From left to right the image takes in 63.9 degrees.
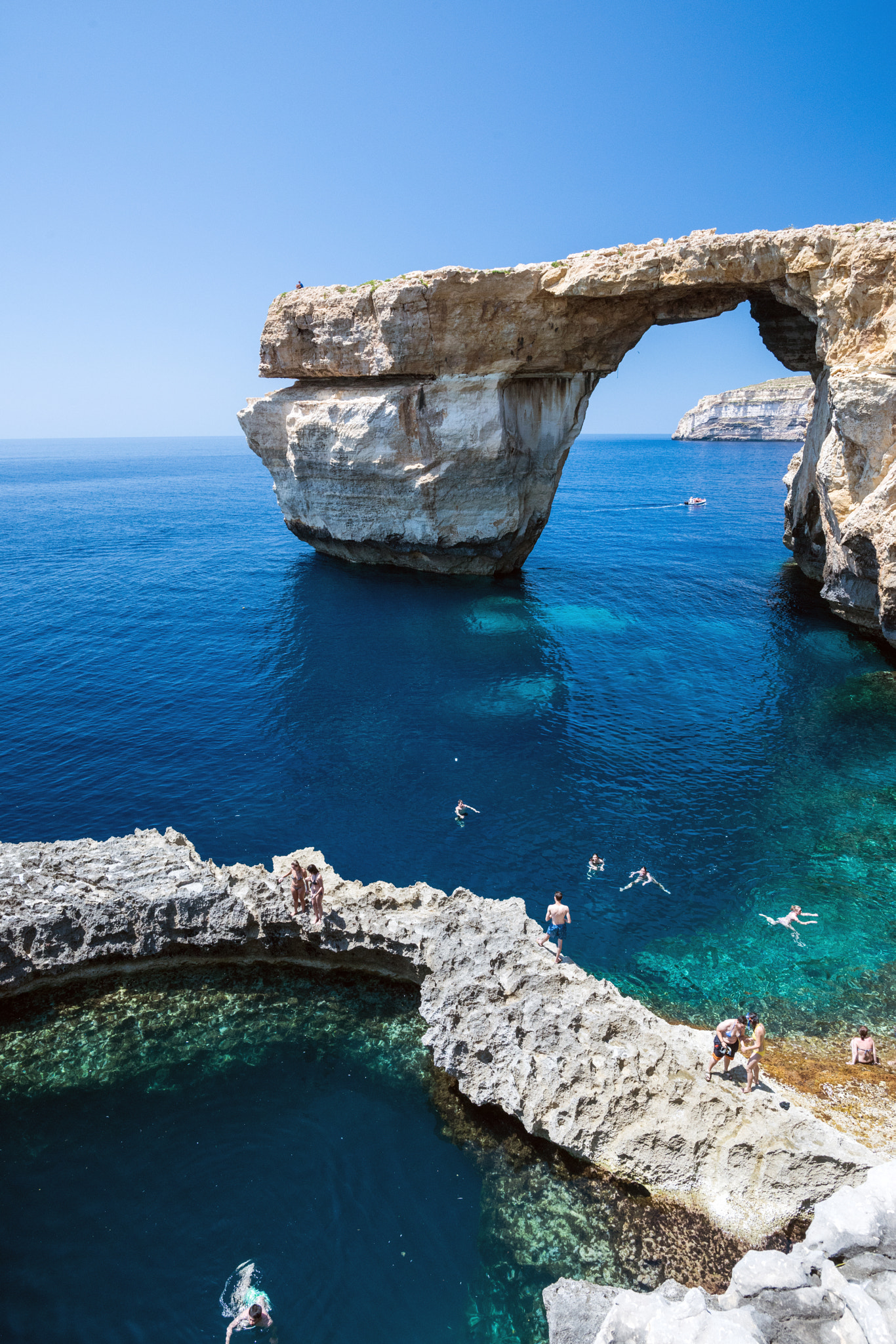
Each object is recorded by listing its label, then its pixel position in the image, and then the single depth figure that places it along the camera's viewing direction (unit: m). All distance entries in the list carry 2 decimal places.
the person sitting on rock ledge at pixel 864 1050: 12.95
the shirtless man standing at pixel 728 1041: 11.72
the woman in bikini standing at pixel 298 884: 15.01
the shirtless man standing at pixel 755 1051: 11.43
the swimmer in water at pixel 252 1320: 9.27
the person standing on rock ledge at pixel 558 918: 14.22
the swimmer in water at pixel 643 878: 18.22
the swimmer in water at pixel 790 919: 16.72
